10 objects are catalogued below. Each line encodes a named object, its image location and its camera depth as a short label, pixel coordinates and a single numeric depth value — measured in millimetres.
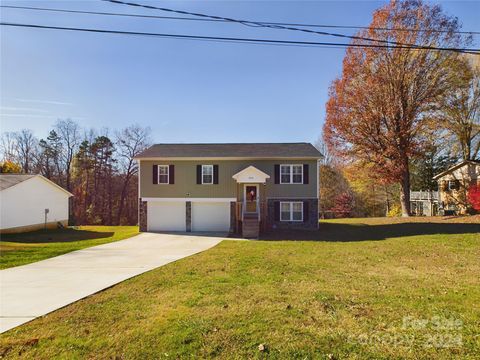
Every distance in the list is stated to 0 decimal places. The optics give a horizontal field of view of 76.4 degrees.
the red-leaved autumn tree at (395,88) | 21156
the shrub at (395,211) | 32100
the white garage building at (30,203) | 20438
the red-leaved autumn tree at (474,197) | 22484
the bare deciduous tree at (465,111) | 23034
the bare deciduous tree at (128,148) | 39219
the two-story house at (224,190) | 19359
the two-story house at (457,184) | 26172
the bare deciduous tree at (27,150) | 40281
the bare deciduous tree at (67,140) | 40375
